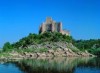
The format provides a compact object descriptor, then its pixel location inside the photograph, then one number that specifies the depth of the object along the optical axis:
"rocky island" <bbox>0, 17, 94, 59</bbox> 75.19
